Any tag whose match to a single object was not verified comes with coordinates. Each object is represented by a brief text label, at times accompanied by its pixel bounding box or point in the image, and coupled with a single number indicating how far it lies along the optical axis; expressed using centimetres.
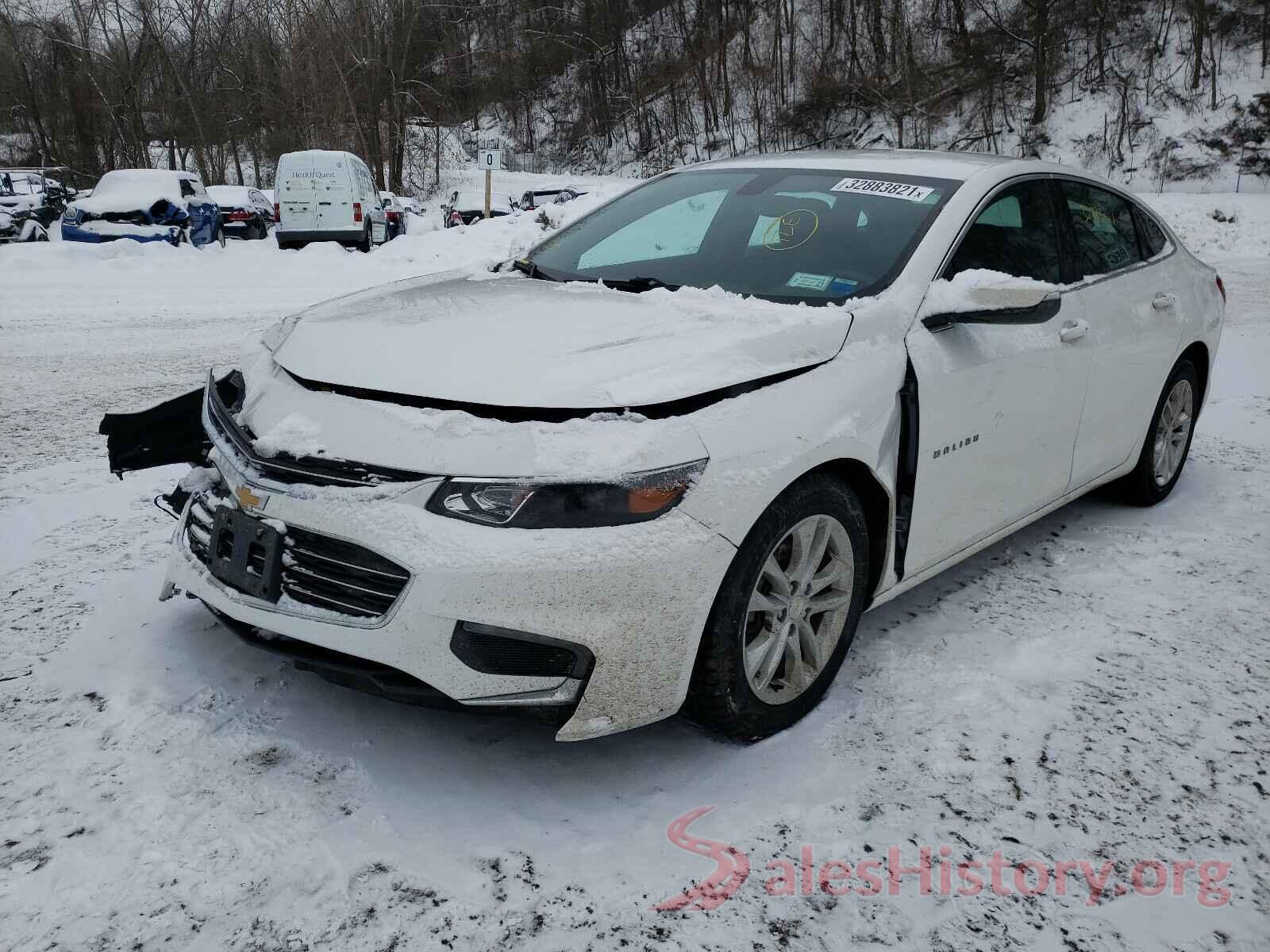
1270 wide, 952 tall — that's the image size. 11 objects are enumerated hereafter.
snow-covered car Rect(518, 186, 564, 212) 2780
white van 1652
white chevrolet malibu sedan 214
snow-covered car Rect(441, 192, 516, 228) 2617
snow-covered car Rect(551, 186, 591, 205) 2714
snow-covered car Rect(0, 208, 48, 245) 1675
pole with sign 1717
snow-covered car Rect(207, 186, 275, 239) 1838
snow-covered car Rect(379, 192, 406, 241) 2180
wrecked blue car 1458
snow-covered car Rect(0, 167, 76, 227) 1891
